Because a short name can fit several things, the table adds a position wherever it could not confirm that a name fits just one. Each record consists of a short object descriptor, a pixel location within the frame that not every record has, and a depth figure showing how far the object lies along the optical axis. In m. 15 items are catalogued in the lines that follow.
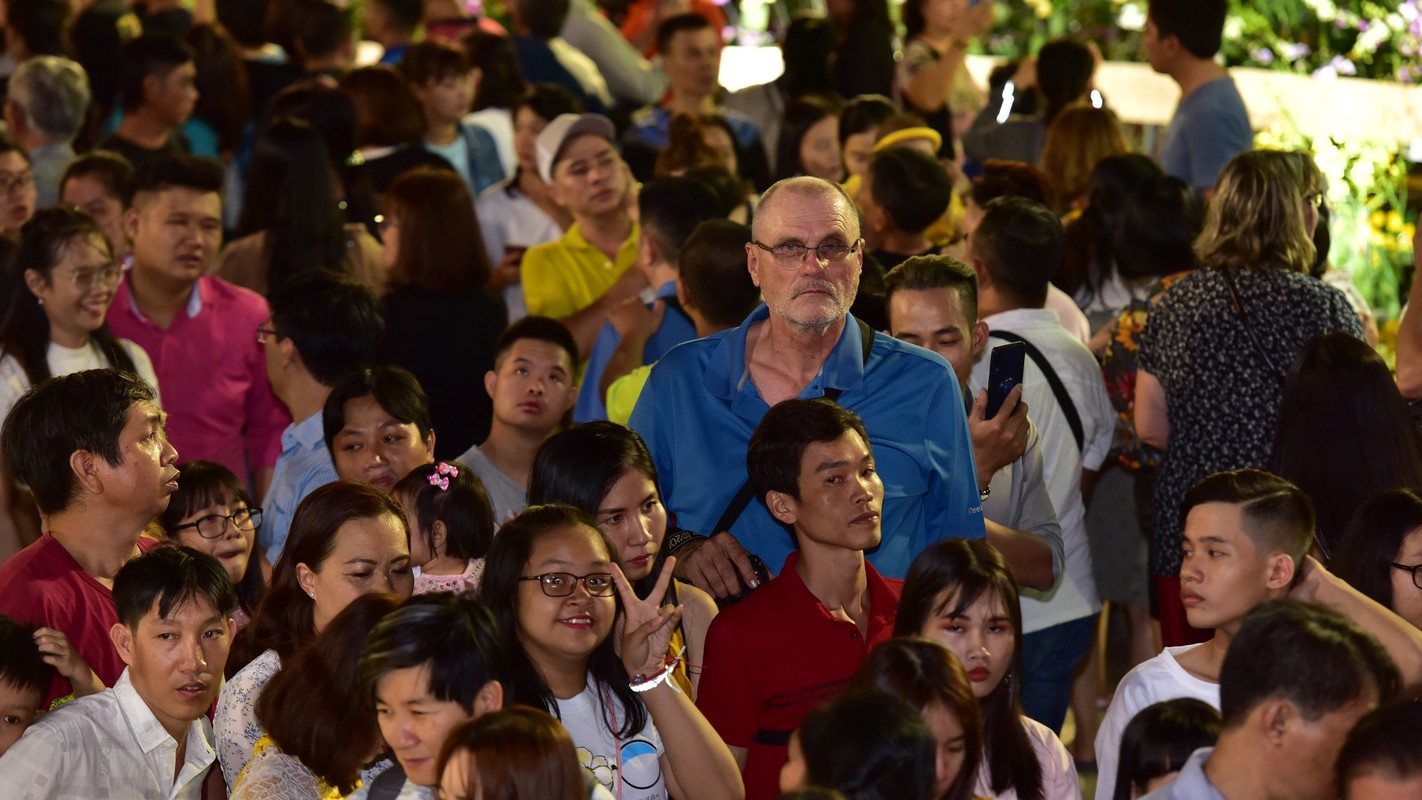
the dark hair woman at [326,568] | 8.20
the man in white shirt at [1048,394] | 10.49
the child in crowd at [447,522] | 9.16
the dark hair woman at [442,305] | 11.91
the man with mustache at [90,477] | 8.35
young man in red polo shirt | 7.73
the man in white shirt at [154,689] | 7.61
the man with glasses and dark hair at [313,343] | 10.59
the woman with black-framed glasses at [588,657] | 7.25
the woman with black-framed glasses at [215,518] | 9.41
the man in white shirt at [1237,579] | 7.82
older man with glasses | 8.59
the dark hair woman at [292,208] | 12.86
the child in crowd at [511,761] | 5.99
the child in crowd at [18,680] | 7.53
